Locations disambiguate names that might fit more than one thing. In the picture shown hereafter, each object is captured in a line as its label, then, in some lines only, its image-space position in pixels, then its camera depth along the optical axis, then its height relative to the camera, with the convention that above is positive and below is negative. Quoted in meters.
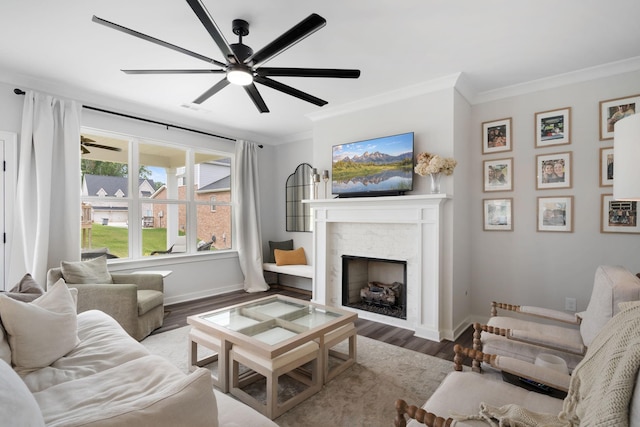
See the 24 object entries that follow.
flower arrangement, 3.04 +0.47
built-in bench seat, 4.68 -0.92
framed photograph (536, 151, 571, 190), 3.06 +0.42
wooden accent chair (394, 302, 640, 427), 0.81 -0.75
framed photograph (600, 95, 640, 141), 2.78 +0.93
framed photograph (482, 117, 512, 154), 3.37 +0.85
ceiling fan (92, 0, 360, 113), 1.69 +1.01
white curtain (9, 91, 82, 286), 3.16 +0.25
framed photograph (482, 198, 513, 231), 3.36 -0.03
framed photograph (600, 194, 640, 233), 2.76 -0.04
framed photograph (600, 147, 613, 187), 2.85 +0.42
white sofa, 0.79 -0.75
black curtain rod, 3.15 +1.22
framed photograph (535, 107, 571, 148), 3.06 +0.86
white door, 3.16 +0.22
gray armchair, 2.79 -0.86
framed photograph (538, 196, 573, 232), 3.05 -0.02
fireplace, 3.17 -0.37
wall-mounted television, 3.40 +0.53
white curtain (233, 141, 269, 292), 5.11 -0.14
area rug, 1.91 -1.28
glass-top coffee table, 2.05 -0.88
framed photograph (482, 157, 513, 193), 3.36 +0.41
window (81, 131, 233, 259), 3.87 +0.19
